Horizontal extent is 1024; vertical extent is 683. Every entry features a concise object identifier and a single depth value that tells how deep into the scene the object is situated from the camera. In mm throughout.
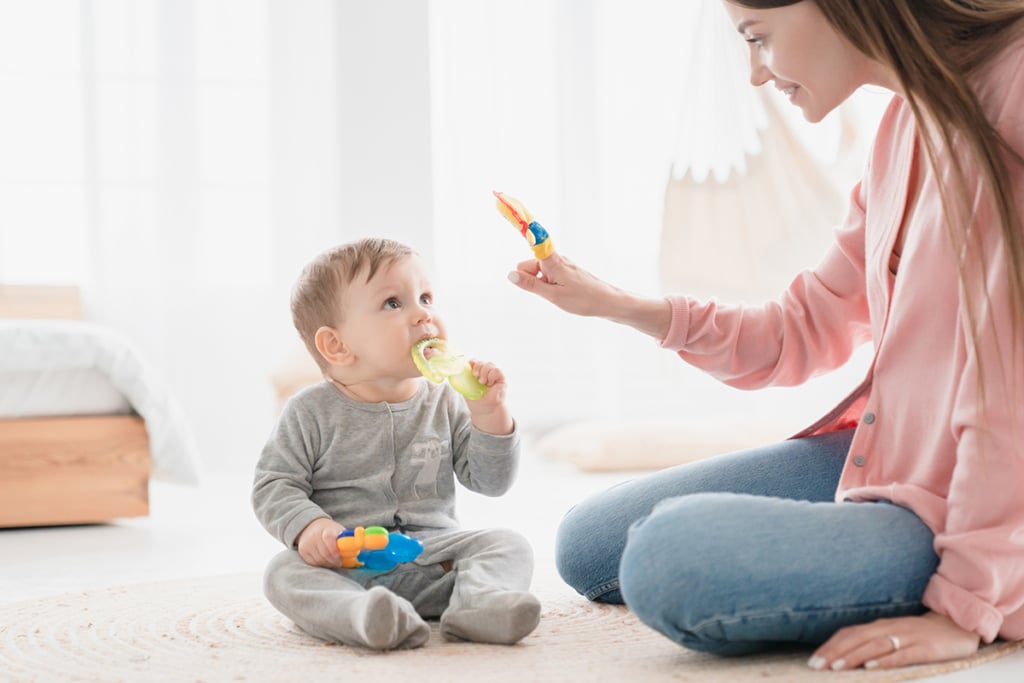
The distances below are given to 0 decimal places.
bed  3527
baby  2507
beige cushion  4821
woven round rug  2287
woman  2249
